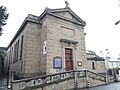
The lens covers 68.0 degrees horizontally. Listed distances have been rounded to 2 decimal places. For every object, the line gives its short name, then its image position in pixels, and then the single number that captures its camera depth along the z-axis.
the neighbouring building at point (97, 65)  15.21
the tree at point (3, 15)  11.50
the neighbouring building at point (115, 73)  12.66
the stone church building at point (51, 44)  10.04
